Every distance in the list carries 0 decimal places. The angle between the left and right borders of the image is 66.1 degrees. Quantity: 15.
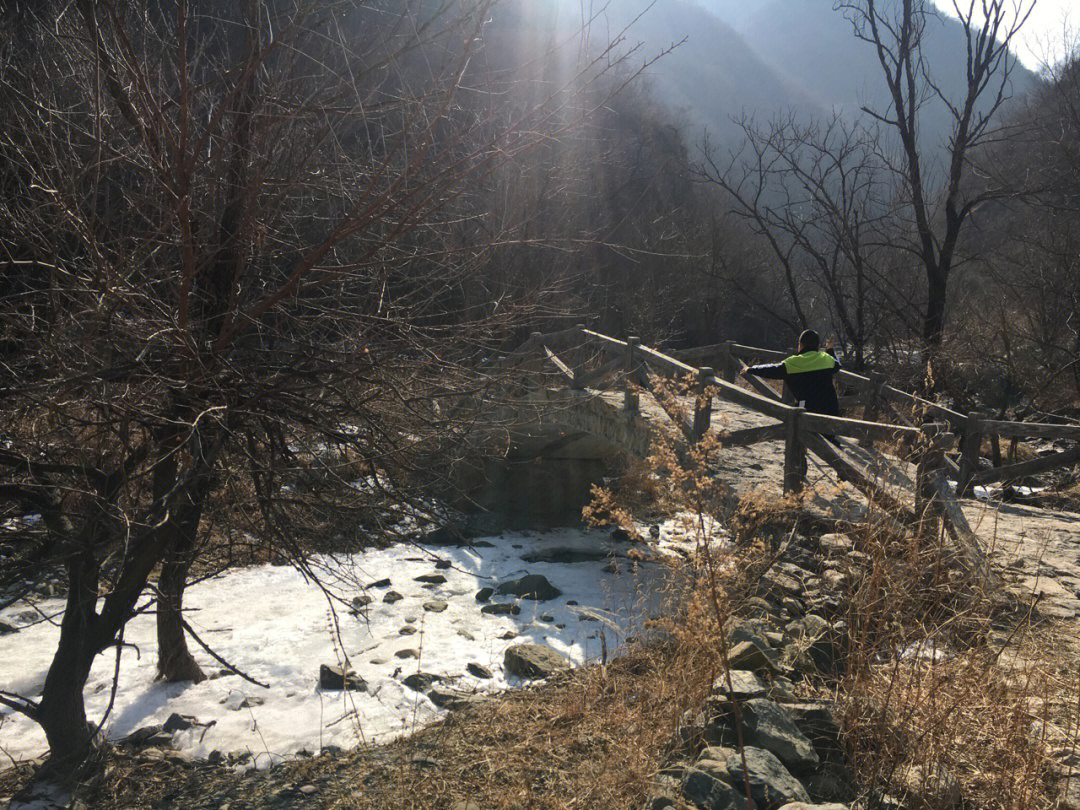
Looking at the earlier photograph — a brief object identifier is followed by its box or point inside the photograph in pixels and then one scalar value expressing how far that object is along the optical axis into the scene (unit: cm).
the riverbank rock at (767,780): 334
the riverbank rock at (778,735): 360
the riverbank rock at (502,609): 902
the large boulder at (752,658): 465
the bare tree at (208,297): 323
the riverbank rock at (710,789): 334
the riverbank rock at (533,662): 707
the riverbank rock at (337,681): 684
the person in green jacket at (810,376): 805
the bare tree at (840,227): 1392
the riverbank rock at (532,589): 945
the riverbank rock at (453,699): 651
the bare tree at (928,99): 1302
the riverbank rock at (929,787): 311
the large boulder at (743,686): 404
